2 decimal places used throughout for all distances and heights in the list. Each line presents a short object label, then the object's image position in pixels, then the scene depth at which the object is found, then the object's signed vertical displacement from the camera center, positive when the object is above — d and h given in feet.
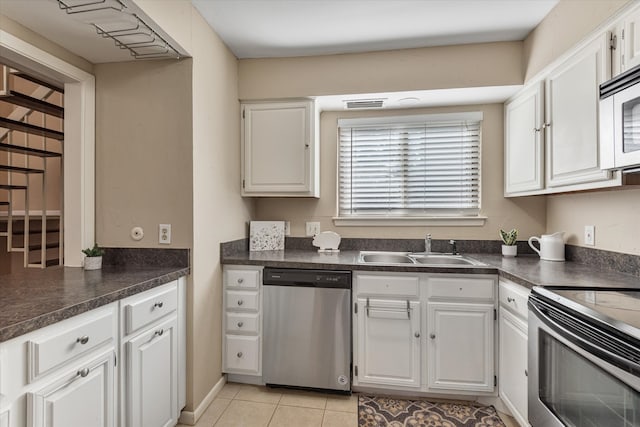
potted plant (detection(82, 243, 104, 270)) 6.09 -0.85
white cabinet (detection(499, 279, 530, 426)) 5.57 -2.40
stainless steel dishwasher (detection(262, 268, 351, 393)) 7.14 -2.51
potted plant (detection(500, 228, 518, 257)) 8.13 -0.73
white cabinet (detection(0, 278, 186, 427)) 3.33 -1.94
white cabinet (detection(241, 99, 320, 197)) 8.43 +1.68
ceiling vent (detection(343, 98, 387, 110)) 8.45 +2.91
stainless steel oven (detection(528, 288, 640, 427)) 3.10 -1.58
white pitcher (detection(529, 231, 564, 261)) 7.20 -0.69
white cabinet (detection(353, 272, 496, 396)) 6.72 -2.44
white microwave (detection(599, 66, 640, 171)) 4.05 +1.23
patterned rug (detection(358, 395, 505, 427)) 6.33 -3.99
